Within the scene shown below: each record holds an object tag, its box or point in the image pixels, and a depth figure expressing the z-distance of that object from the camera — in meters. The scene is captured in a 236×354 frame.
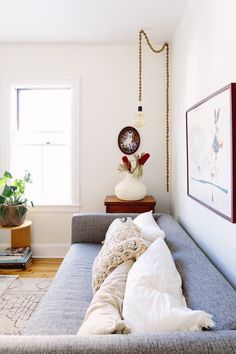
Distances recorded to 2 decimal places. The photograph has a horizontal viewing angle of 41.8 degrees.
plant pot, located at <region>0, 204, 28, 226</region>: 3.29
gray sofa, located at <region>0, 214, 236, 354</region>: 0.95
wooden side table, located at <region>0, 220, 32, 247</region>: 3.56
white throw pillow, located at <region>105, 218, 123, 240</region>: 2.24
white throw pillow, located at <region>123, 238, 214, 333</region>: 1.08
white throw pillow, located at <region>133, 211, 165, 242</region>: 2.12
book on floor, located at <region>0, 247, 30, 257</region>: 3.35
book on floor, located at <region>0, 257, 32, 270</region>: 3.30
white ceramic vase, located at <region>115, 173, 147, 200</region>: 3.22
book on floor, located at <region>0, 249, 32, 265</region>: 3.29
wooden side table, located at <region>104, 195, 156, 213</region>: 3.18
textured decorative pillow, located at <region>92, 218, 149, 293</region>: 1.71
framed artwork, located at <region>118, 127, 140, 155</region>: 3.62
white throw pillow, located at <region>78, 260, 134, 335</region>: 1.10
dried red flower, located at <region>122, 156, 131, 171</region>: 3.32
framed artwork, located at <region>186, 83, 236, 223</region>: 1.41
